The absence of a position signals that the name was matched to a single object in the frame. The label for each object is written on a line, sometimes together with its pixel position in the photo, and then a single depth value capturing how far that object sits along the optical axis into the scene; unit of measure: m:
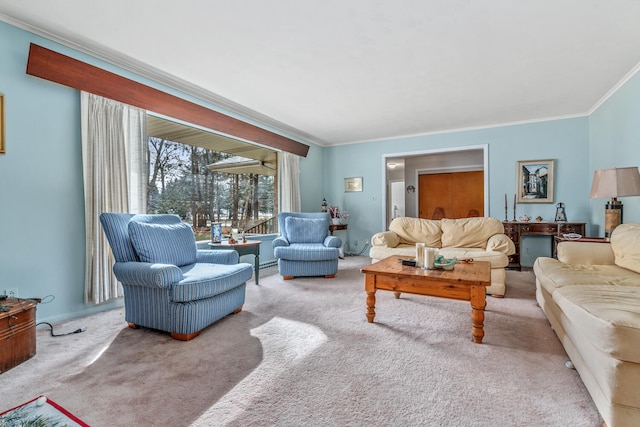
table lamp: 2.73
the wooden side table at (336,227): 5.89
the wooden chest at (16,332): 1.78
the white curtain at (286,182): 5.42
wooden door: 7.08
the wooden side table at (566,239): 3.01
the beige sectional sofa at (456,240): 3.29
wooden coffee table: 2.14
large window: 3.67
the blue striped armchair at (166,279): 2.19
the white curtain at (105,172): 2.72
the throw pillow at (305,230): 4.50
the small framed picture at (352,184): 6.34
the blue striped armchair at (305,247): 4.08
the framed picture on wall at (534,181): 4.78
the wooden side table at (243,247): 3.47
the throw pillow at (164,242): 2.43
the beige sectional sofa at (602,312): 1.17
